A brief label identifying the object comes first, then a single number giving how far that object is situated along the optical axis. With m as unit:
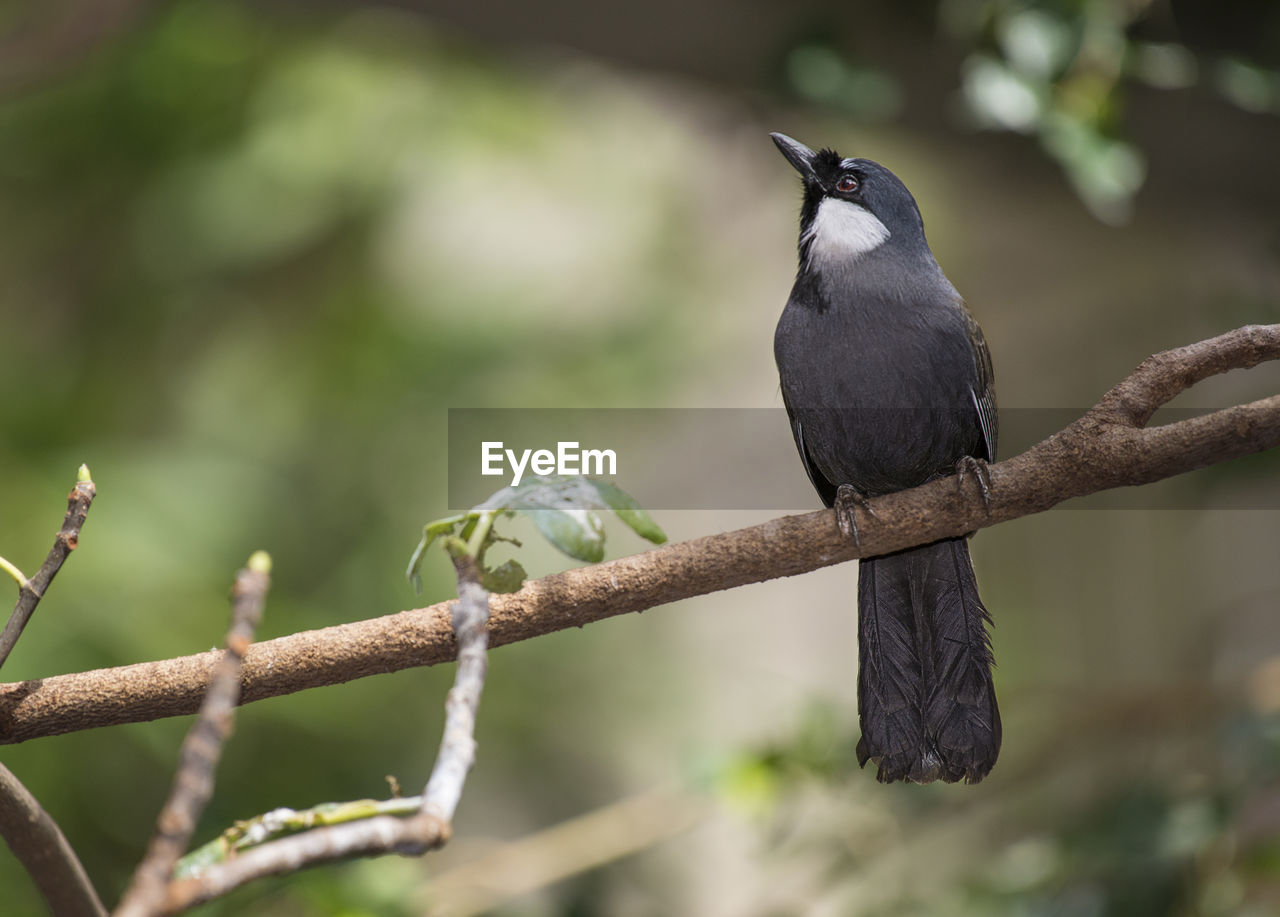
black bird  5.38
